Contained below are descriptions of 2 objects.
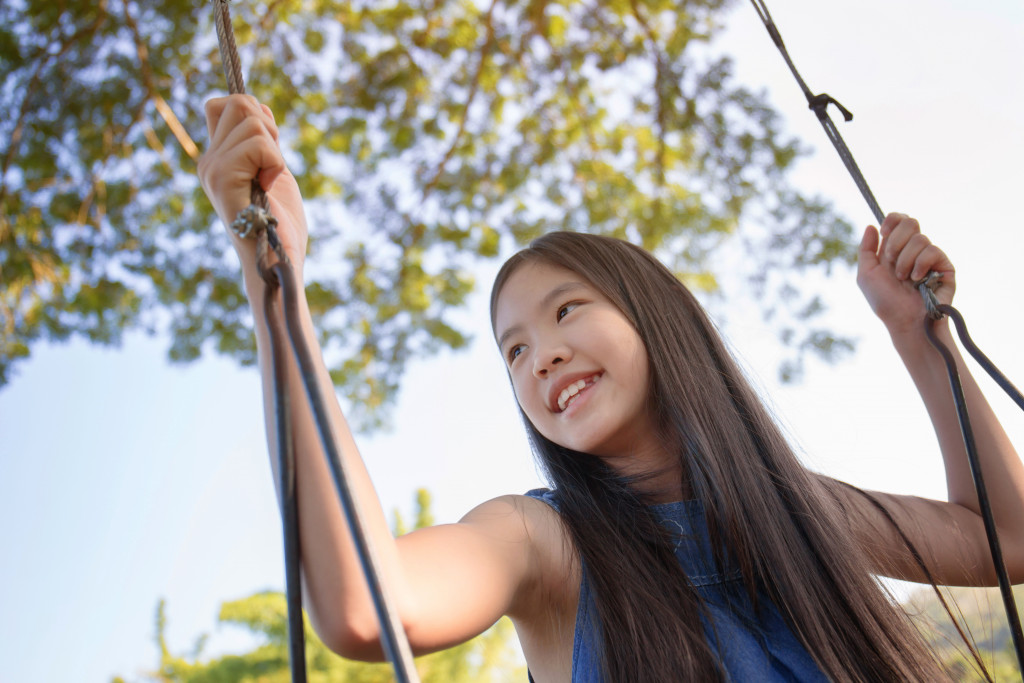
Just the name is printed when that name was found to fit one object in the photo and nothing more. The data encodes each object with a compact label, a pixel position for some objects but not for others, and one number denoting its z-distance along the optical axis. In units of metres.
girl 0.82
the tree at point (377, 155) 3.40
